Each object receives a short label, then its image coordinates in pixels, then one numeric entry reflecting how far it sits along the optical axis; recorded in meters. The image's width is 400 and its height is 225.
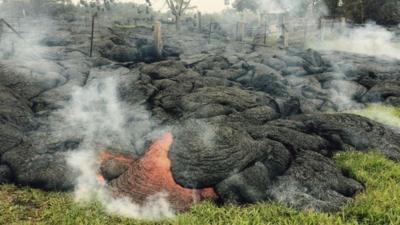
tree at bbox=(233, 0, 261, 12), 62.70
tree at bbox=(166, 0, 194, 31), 37.54
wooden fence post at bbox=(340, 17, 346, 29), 30.97
